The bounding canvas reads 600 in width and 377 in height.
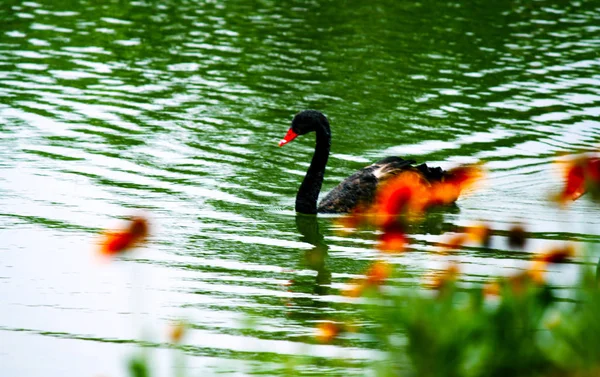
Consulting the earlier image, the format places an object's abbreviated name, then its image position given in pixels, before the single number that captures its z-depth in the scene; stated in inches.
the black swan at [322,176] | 785.6
